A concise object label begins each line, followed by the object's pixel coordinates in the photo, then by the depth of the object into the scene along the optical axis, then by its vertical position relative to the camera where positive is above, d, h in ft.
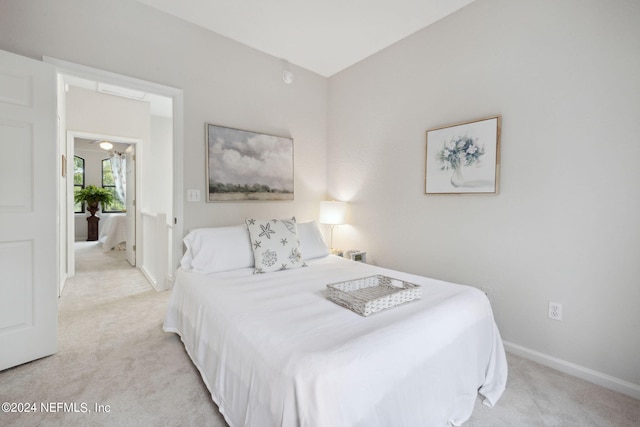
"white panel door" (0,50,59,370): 5.91 -0.25
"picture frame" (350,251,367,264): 10.02 -1.81
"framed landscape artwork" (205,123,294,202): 8.89 +1.31
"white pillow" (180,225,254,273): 7.27 -1.26
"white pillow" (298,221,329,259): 8.89 -1.18
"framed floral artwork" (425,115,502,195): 7.13 +1.38
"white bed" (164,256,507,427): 3.18 -2.04
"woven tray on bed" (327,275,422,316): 4.68 -1.64
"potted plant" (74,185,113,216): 22.45 +0.35
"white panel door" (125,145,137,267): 14.73 -0.12
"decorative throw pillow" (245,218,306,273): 7.42 -1.12
